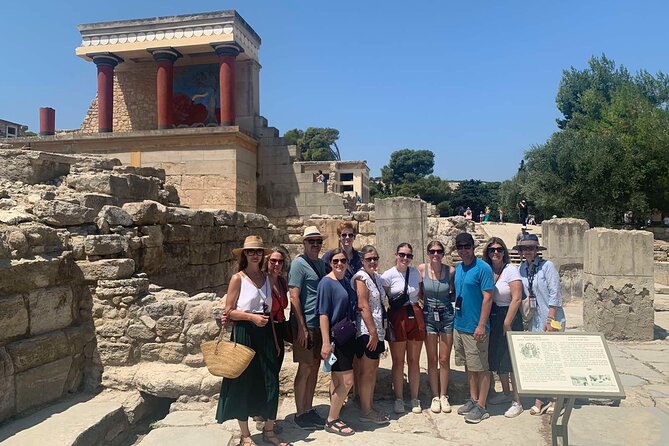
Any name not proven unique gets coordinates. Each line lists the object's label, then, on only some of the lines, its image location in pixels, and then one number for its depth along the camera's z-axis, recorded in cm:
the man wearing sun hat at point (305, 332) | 418
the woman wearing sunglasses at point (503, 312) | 440
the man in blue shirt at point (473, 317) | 429
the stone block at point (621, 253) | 729
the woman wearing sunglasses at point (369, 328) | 412
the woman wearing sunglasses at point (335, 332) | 404
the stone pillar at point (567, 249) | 1122
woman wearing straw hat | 378
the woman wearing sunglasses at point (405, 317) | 446
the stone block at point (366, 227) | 1352
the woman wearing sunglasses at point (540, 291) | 455
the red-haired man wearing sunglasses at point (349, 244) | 468
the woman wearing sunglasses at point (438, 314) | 448
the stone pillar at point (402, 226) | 866
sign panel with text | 345
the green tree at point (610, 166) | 2198
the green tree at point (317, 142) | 5109
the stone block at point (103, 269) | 506
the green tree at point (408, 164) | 6675
